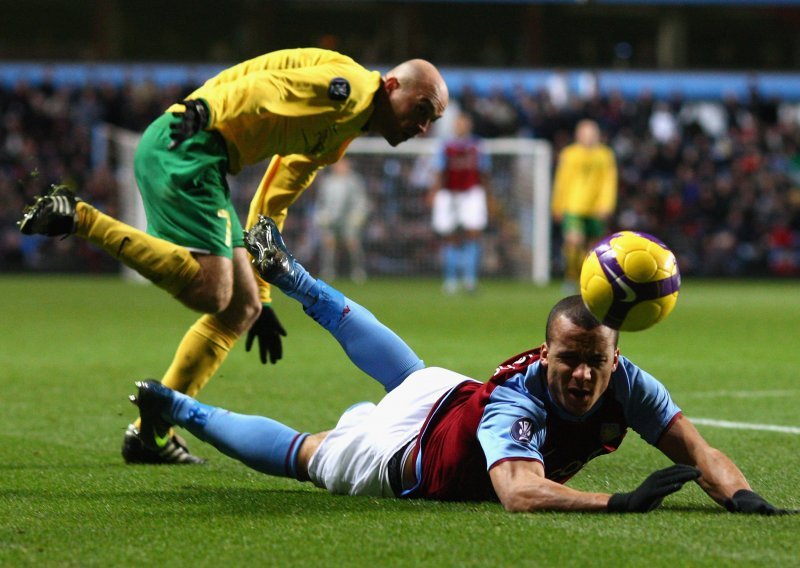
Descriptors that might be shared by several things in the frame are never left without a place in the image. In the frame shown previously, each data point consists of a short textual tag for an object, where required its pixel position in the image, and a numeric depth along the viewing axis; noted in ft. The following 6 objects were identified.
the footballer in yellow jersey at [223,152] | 33.86
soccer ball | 27.35
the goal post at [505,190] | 147.23
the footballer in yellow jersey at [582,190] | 124.06
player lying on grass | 26.04
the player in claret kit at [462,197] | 124.47
